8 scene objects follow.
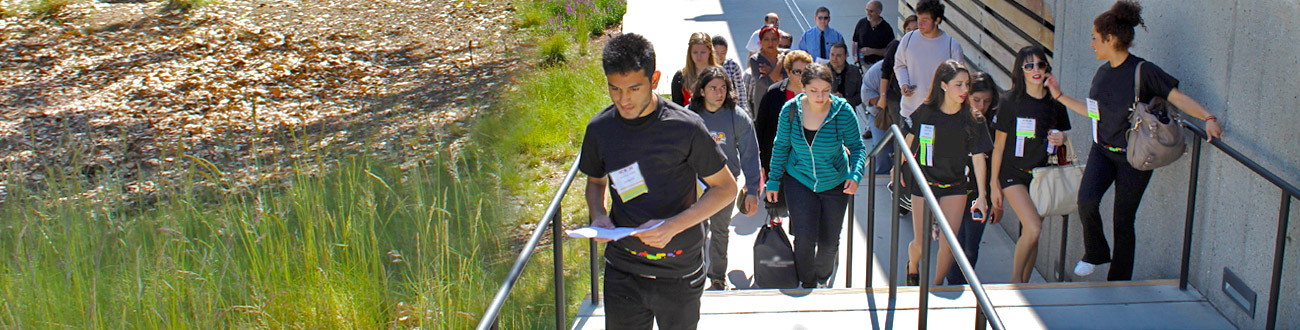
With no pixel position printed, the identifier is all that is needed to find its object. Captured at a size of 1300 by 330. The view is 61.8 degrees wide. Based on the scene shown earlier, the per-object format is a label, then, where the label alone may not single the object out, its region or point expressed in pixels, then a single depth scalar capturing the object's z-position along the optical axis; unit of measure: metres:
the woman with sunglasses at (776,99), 5.79
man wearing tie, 8.75
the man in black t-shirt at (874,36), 8.96
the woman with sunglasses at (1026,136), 5.12
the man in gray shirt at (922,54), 6.71
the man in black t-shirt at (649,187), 3.18
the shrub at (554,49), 11.44
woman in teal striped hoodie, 4.82
